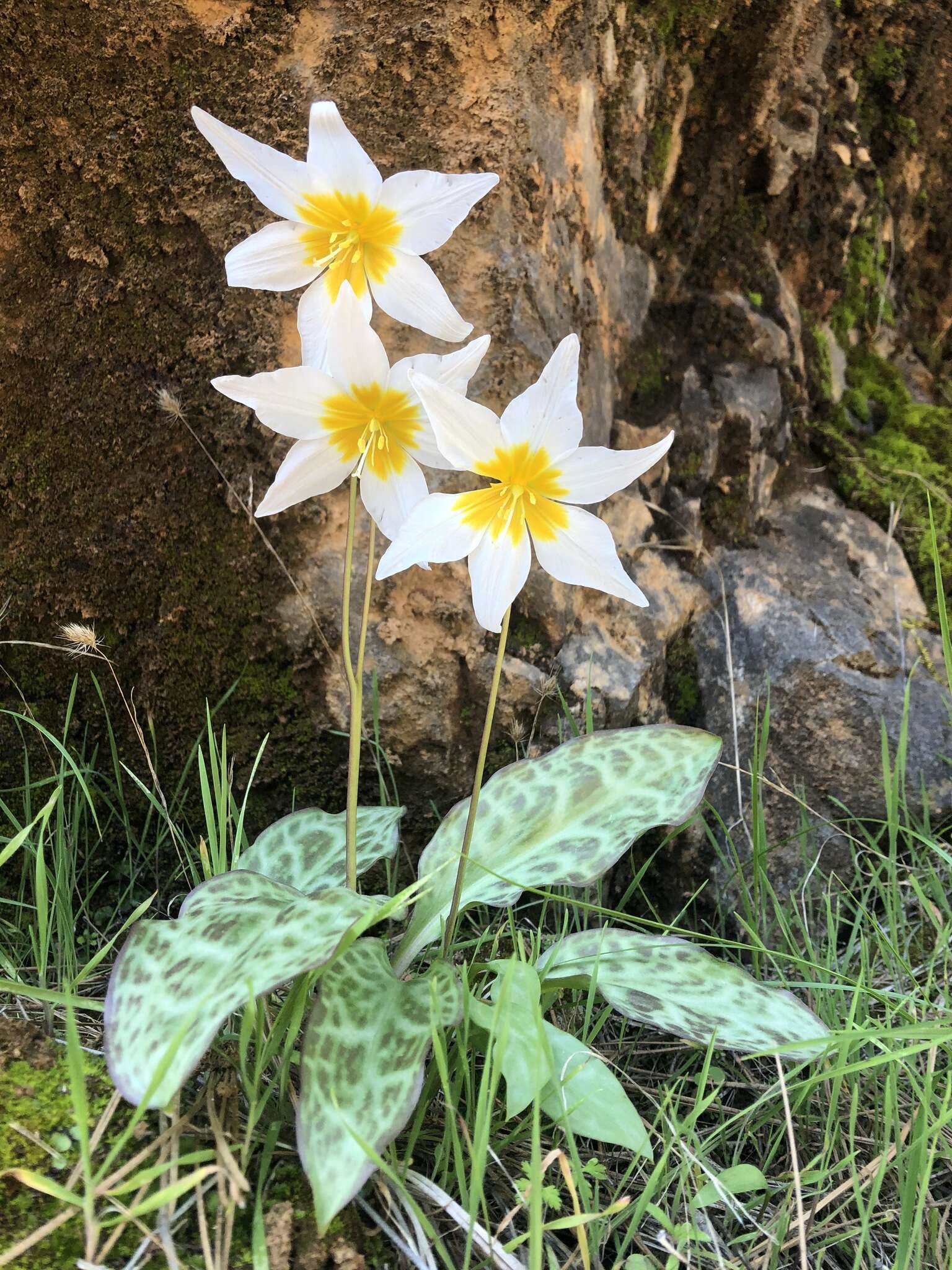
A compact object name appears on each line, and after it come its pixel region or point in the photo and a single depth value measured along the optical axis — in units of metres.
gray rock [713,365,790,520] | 0.39
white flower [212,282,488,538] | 0.22
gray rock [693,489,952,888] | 0.36
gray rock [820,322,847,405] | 0.45
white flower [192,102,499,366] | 0.22
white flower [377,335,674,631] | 0.22
